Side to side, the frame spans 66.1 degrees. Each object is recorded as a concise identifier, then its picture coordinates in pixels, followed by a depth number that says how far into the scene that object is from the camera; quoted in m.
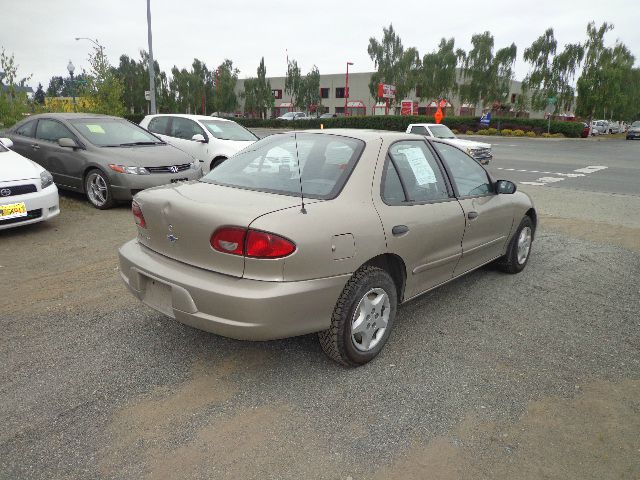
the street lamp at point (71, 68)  30.06
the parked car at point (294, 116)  50.97
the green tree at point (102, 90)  19.98
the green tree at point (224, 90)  54.41
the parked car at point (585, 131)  38.62
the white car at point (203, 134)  10.00
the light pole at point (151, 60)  21.88
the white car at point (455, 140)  15.47
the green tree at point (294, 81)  60.06
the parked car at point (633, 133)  39.62
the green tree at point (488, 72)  44.75
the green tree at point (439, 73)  49.23
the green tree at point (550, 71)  40.39
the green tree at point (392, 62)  54.47
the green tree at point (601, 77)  38.38
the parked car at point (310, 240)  2.67
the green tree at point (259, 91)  57.22
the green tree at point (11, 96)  14.98
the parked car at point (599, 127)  42.81
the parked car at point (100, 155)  7.45
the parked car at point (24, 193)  5.70
